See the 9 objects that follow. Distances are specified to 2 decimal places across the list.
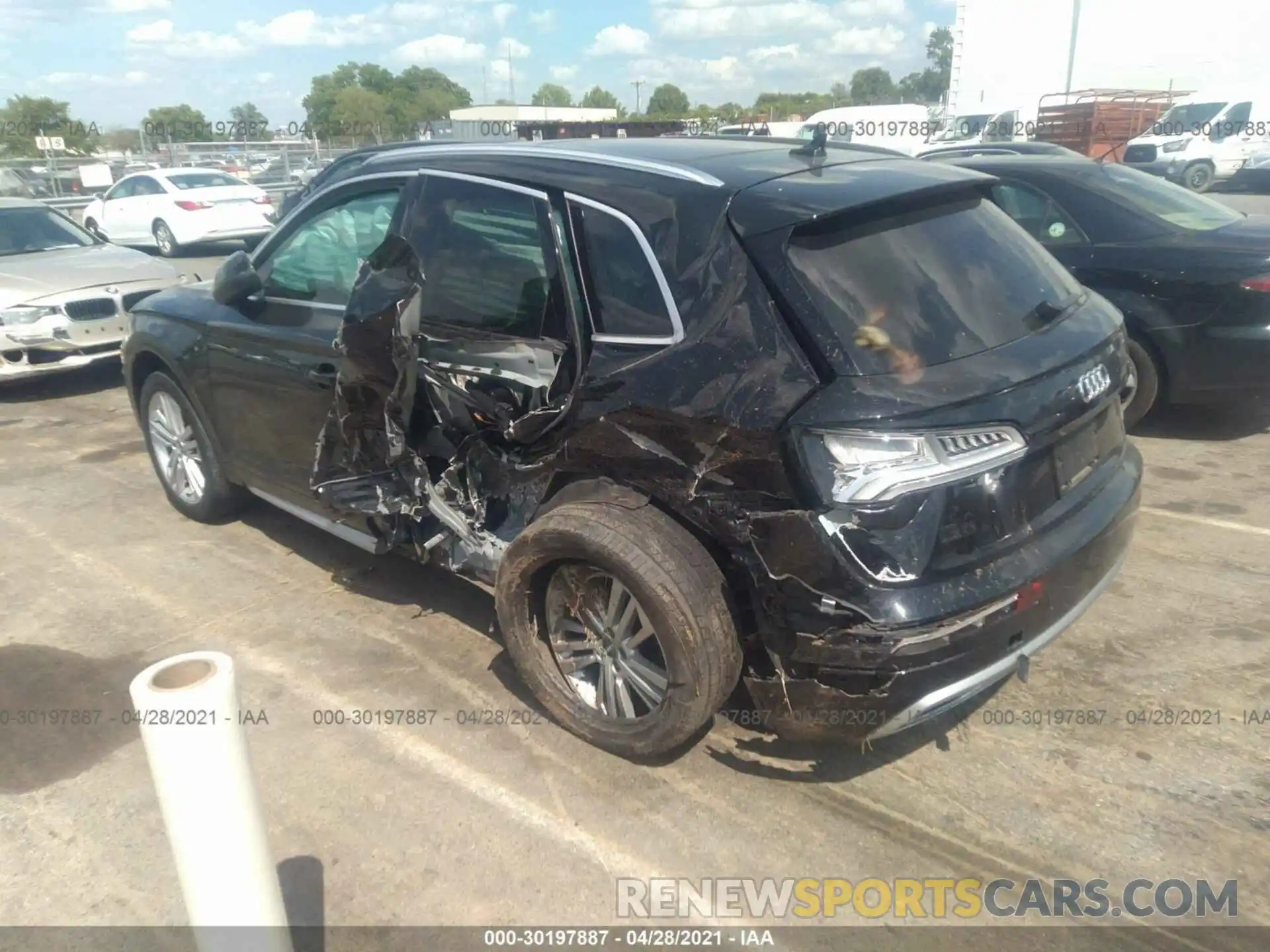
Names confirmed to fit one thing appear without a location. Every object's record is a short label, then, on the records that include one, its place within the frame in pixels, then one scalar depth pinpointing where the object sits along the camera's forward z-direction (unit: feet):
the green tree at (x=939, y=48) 312.91
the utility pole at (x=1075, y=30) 121.90
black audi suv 8.55
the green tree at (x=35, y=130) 141.28
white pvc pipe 6.06
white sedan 58.49
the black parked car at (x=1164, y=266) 18.26
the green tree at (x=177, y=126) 111.04
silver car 26.25
